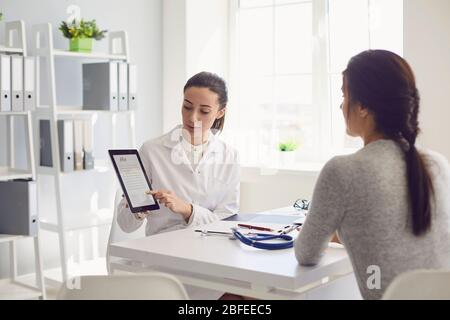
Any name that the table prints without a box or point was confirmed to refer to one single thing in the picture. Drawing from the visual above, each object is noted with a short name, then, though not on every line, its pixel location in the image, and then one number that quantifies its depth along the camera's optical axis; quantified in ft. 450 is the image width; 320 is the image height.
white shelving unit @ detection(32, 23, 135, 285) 12.09
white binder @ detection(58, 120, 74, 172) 12.17
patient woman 5.13
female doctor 8.67
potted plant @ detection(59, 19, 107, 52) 12.79
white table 5.41
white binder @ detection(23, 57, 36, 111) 11.70
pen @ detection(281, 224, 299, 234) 6.85
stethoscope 6.26
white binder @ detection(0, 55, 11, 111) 11.28
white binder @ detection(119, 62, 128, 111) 13.21
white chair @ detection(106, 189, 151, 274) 6.74
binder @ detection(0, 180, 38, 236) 11.62
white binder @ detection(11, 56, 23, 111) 11.50
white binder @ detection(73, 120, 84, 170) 12.45
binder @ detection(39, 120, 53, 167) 12.36
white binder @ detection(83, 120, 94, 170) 12.68
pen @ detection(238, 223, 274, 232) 7.04
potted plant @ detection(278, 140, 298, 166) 14.48
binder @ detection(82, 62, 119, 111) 12.95
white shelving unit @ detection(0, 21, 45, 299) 11.56
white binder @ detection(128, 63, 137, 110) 13.46
